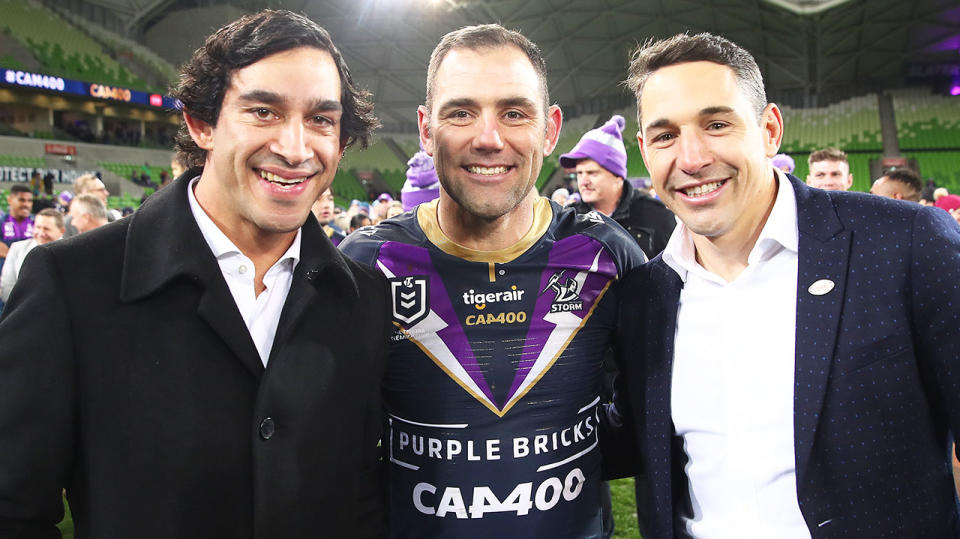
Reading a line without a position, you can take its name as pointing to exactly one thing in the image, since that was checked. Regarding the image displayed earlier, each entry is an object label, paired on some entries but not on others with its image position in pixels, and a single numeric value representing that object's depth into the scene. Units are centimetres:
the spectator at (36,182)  1856
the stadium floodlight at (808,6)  2106
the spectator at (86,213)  567
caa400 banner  1969
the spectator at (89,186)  680
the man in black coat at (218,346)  125
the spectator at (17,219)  725
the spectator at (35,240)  582
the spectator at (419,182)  478
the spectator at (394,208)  991
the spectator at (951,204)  631
